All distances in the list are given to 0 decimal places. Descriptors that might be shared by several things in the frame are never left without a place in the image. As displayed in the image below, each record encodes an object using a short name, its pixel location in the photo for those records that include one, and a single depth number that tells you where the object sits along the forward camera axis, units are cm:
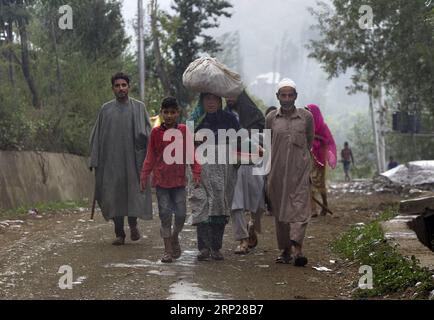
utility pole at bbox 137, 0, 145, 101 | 2600
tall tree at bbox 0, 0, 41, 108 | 1770
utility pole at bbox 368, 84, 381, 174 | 4275
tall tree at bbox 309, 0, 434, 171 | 1845
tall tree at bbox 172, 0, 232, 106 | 3262
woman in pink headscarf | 1303
